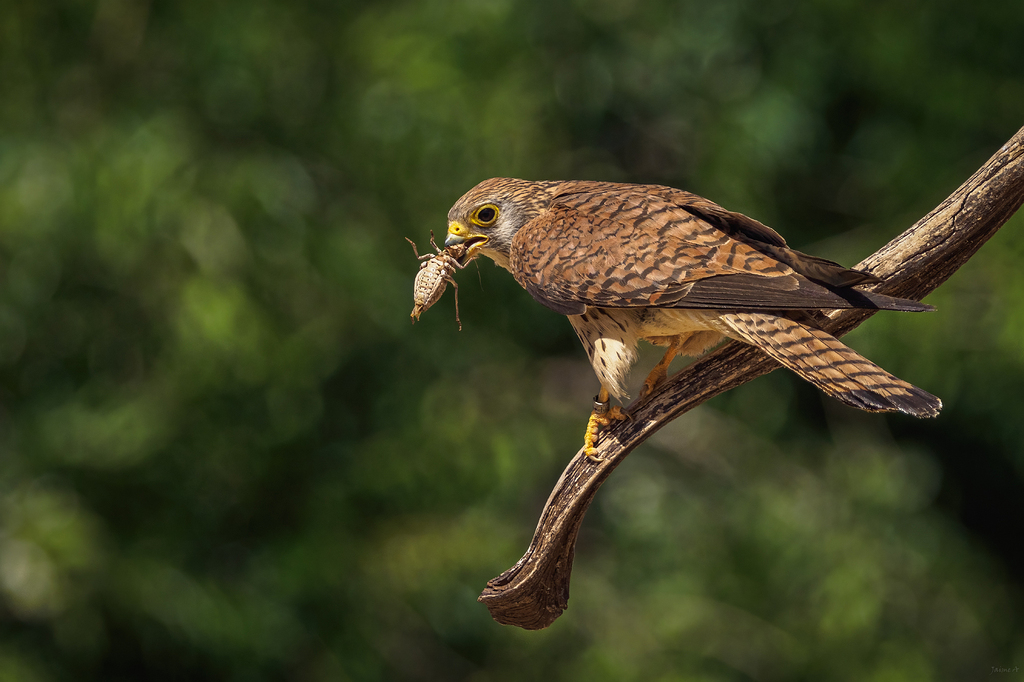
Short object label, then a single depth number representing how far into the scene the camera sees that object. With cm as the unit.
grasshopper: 601
